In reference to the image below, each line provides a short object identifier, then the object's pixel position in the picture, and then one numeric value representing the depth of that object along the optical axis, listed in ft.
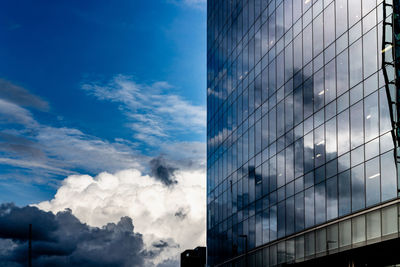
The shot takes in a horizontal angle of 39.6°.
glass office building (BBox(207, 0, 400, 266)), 113.29
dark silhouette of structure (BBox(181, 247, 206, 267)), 618.85
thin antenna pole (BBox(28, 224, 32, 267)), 188.15
